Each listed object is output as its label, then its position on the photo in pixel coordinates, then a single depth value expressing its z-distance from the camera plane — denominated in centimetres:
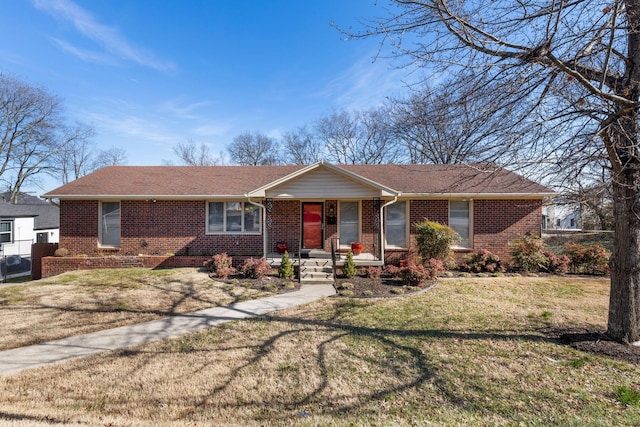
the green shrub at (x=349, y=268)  921
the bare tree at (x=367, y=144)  2962
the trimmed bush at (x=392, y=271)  902
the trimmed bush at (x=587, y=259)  1006
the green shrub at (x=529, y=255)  1028
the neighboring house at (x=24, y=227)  1711
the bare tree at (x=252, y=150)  3919
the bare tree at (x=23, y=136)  2655
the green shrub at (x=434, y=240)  956
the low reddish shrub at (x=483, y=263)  1034
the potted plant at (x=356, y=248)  1079
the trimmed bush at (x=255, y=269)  905
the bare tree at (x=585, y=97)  377
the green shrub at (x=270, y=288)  803
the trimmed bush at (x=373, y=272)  913
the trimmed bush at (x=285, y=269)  917
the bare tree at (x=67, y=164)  3234
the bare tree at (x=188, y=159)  3988
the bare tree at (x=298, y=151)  3596
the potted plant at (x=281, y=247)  1105
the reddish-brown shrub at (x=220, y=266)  919
